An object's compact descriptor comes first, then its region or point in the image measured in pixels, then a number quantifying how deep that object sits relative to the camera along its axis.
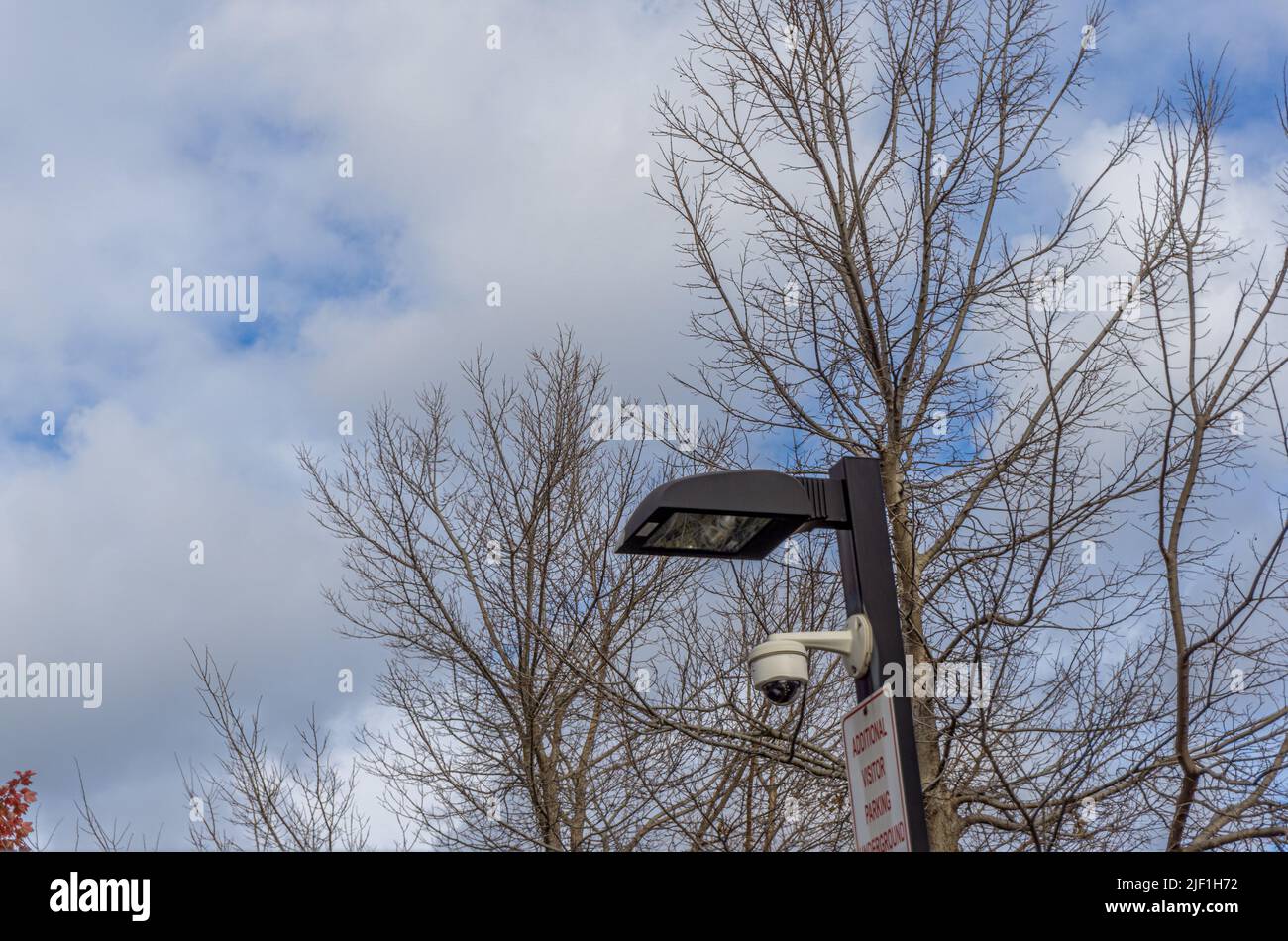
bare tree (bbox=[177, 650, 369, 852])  10.70
